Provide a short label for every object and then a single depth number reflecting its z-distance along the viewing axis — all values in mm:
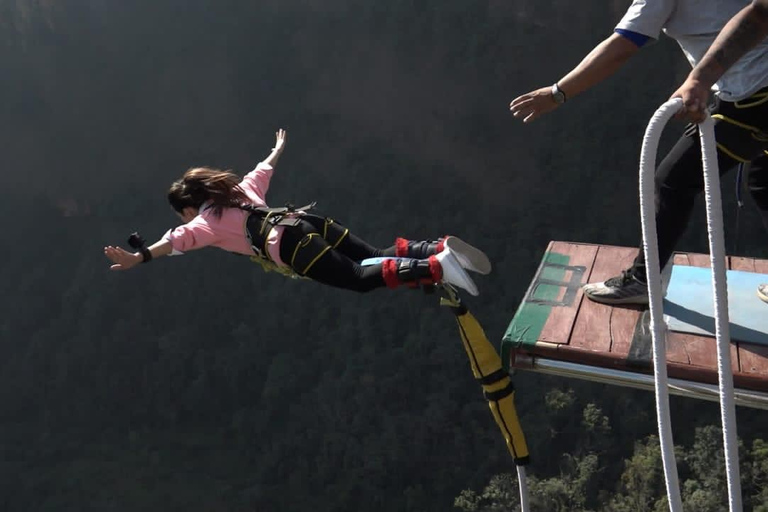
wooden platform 2354
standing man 2000
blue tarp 2484
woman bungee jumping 2750
